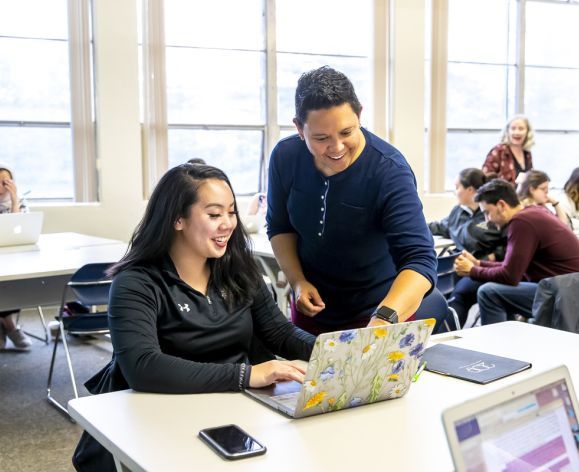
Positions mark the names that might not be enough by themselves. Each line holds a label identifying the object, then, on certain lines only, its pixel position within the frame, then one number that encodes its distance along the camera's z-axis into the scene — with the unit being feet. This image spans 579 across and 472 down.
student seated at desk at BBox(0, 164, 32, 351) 15.76
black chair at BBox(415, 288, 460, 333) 8.41
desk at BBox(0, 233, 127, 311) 11.41
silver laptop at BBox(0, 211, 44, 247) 14.10
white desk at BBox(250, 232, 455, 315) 14.49
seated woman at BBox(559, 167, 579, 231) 19.01
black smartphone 4.56
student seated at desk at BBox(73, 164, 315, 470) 5.85
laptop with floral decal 4.87
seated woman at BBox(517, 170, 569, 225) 16.55
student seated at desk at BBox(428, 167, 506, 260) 15.14
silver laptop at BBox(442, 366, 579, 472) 2.94
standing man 6.40
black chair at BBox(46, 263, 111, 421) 11.14
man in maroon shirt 12.84
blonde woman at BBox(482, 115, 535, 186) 21.09
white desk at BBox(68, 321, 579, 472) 4.49
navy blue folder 6.25
